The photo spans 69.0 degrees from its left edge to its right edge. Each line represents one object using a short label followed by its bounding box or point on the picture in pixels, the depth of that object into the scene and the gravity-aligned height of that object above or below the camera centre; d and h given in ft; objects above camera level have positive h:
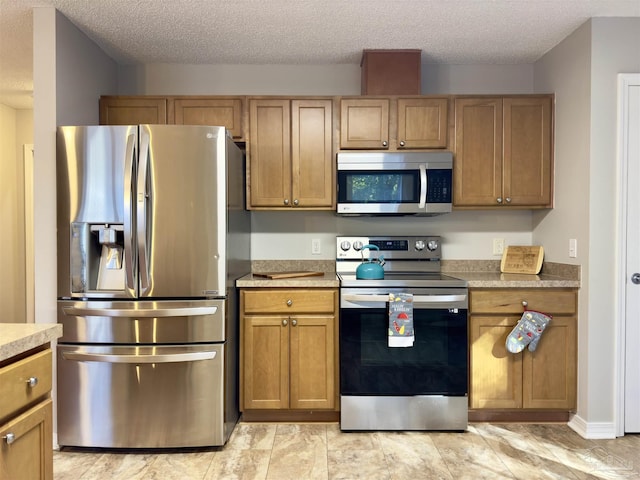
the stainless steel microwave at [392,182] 9.84 +1.06
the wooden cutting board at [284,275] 9.55 -0.91
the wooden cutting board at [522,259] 10.36 -0.62
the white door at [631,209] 8.55 +0.43
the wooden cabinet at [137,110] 10.03 +2.62
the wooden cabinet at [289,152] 10.03 +1.72
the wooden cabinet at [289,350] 9.13 -2.33
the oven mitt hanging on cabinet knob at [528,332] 8.89 -1.92
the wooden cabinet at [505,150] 10.02 +1.78
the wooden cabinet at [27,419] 3.94 -1.70
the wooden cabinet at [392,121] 9.99 +2.38
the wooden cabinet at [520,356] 9.07 -2.42
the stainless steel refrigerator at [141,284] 7.90 -0.92
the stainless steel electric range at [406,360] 8.91 -2.48
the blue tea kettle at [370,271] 9.46 -0.81
